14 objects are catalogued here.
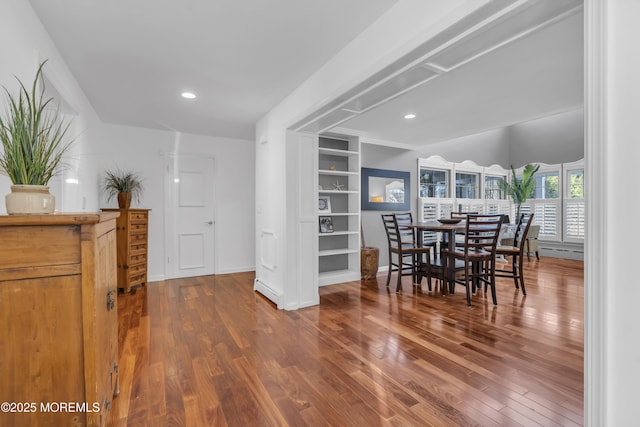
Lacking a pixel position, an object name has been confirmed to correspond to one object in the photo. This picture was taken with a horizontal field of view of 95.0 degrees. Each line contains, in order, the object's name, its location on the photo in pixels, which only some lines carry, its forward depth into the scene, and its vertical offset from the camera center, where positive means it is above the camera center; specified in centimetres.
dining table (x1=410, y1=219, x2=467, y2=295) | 361 -28
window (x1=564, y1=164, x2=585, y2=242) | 607 +13
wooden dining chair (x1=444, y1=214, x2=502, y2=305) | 336 -38
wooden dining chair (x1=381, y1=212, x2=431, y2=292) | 393 -55
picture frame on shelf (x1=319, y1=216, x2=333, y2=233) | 453 -19
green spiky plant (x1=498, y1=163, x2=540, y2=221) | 662 +56
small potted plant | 399 +40
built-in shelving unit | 461 +11
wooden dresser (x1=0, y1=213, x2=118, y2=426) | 105 -40
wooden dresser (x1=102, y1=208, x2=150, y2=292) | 384 -43
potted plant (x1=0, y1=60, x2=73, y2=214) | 116 +20
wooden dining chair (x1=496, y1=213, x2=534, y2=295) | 368 -51
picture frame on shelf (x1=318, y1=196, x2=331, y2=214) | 460 +13
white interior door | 470 -5
